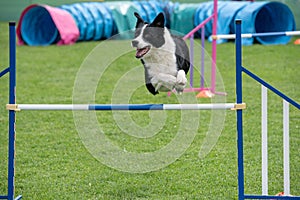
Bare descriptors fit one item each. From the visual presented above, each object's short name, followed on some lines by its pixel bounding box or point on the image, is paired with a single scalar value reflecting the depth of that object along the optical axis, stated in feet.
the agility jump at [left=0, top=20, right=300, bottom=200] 25.89
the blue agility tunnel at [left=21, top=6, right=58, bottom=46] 98.37
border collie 24.20
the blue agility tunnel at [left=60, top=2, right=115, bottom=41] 101.14
